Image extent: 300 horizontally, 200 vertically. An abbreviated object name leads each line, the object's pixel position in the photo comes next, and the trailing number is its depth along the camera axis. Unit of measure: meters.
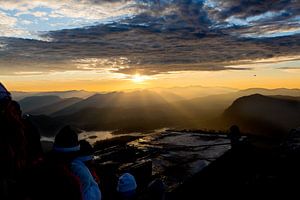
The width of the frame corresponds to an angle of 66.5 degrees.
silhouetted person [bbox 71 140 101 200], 3.09
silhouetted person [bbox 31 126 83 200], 2.72
